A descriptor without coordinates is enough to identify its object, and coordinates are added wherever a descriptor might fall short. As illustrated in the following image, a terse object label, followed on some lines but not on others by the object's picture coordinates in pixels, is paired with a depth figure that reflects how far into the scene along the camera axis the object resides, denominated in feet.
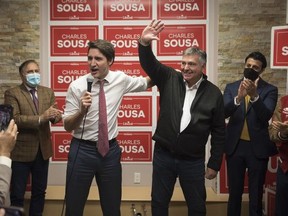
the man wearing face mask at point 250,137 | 7.18
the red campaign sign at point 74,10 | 9.25
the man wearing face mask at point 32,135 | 7.57
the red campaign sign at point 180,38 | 9.29
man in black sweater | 6.33
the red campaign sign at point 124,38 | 9.34
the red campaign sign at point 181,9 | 9.21
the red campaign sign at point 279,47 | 7.22
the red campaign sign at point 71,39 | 9.34
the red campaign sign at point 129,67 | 9.47
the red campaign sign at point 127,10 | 9.28
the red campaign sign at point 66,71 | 9.45
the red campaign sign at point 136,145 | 9.58
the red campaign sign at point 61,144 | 9.58
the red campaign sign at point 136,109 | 9.50
